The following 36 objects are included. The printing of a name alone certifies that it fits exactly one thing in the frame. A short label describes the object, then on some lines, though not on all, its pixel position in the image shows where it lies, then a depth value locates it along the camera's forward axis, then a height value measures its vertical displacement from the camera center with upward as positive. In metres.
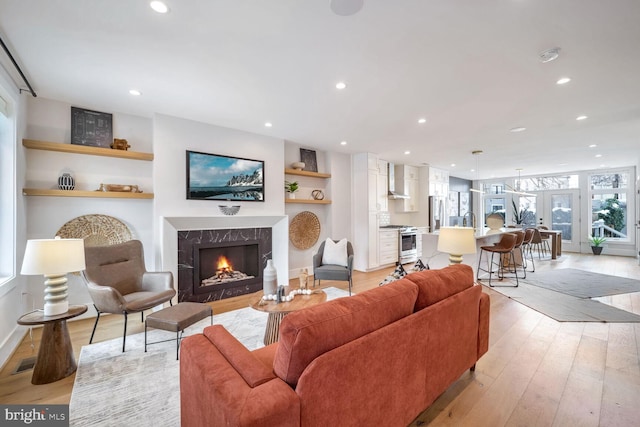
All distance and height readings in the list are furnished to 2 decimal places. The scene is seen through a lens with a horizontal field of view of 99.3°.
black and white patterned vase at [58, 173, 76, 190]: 3.20 +0.36
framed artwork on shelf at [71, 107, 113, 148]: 3.36 +1.08
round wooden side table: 2.13 -1.11
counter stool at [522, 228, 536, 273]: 5.50 -0.53
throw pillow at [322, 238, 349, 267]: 4.36 -0.69
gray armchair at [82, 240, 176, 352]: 2.62 -0.75
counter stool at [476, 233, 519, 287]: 4.70 -0.64
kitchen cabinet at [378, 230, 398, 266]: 6.20 -0.85
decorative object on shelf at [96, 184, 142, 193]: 3.41 +0.31
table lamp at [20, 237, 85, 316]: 2.09 -0.40
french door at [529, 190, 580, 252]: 8.62 -0.09
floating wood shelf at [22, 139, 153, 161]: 3.02 +0.75
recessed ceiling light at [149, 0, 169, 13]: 1.71 +1.32
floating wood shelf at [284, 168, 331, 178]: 5.07 +0.75
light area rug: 1.74 -1.31
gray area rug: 3.39 -1.30
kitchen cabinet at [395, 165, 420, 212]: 7.24 +0.74
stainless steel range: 6.69 -0.81
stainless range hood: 6.76 +0.62
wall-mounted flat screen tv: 3.95 +0.53
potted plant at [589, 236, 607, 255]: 7.97 -1.00
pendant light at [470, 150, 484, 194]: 5.68 +1.25
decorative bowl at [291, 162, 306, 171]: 5.19 +0.88
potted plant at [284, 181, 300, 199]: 5.13 +0.44
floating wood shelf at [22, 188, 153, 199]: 3.00 +0.23
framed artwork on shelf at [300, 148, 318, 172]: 5.51 +1.07
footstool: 2.40 -0.96
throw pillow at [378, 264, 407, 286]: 2.81 -0.66
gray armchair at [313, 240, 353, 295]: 4.09 -0.92
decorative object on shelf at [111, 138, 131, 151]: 3.48 +0.88
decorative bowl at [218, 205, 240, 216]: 4.14 +0.04
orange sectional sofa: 1.05 -0.68
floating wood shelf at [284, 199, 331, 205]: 5.12 +0.20
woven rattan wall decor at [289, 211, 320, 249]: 5.35 -0.37
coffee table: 2.50 -0.90
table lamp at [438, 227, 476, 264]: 2.91 -0.33
